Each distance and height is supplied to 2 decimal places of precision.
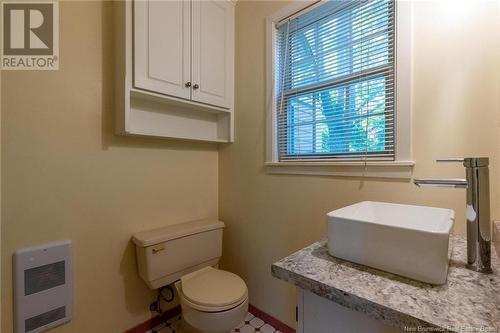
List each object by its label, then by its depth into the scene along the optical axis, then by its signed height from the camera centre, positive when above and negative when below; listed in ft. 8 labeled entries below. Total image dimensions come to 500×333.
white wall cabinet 4.30 +1.99
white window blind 3.89 +1.59
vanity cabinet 1.92 -1.38
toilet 4.10 -2.40
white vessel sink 1.91 -0.73
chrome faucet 2.15 -0.42
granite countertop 1.53 -1.00
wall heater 3.73 -2.09
